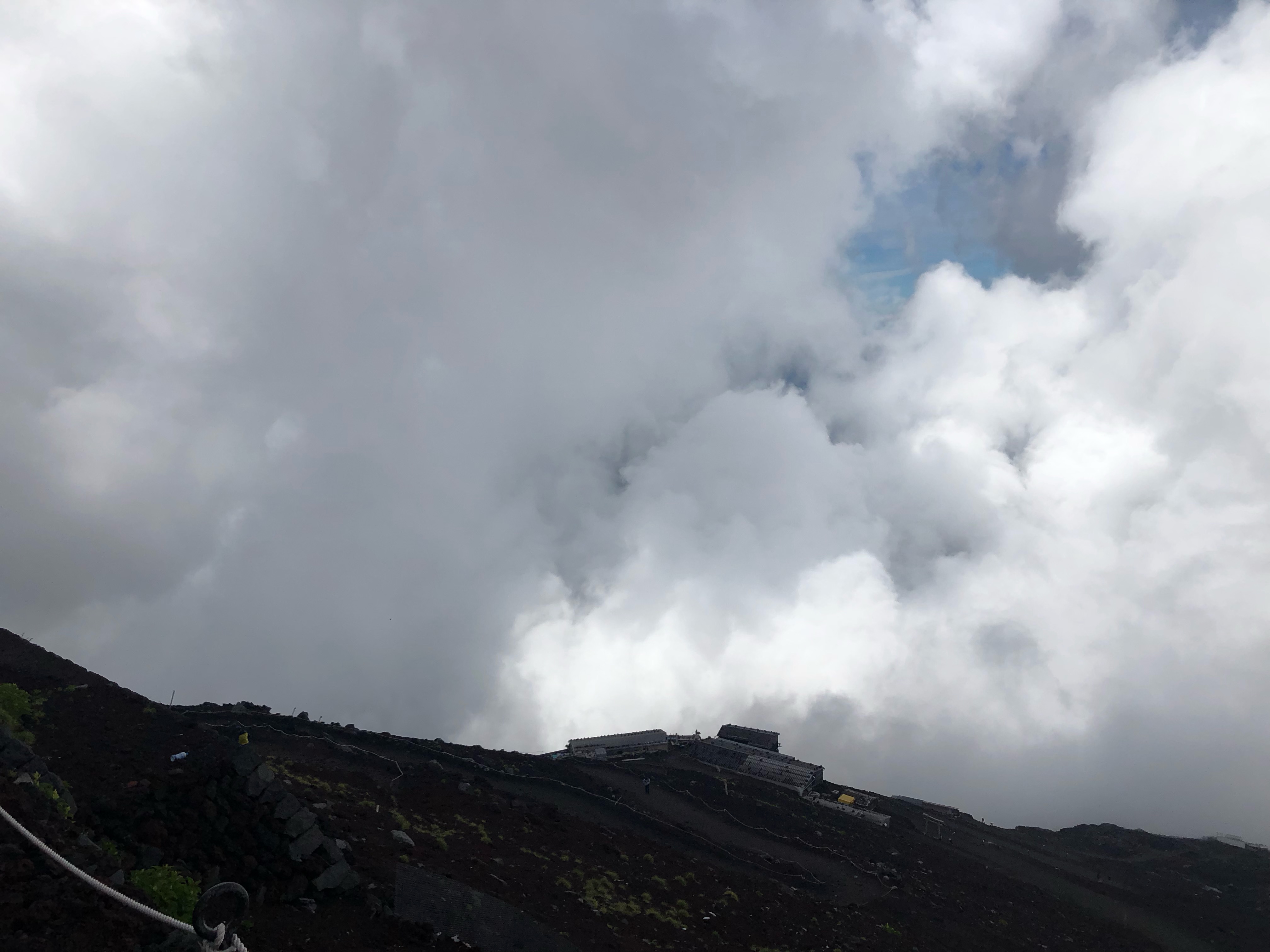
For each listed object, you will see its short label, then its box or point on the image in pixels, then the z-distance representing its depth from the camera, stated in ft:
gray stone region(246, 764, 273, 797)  91.76
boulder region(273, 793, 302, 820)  90.33
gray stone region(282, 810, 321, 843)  89.61
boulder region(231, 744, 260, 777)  93.50
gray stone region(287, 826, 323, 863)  87.25
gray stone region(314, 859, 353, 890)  85.51
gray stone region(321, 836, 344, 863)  89.15
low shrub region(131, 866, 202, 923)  70.33
